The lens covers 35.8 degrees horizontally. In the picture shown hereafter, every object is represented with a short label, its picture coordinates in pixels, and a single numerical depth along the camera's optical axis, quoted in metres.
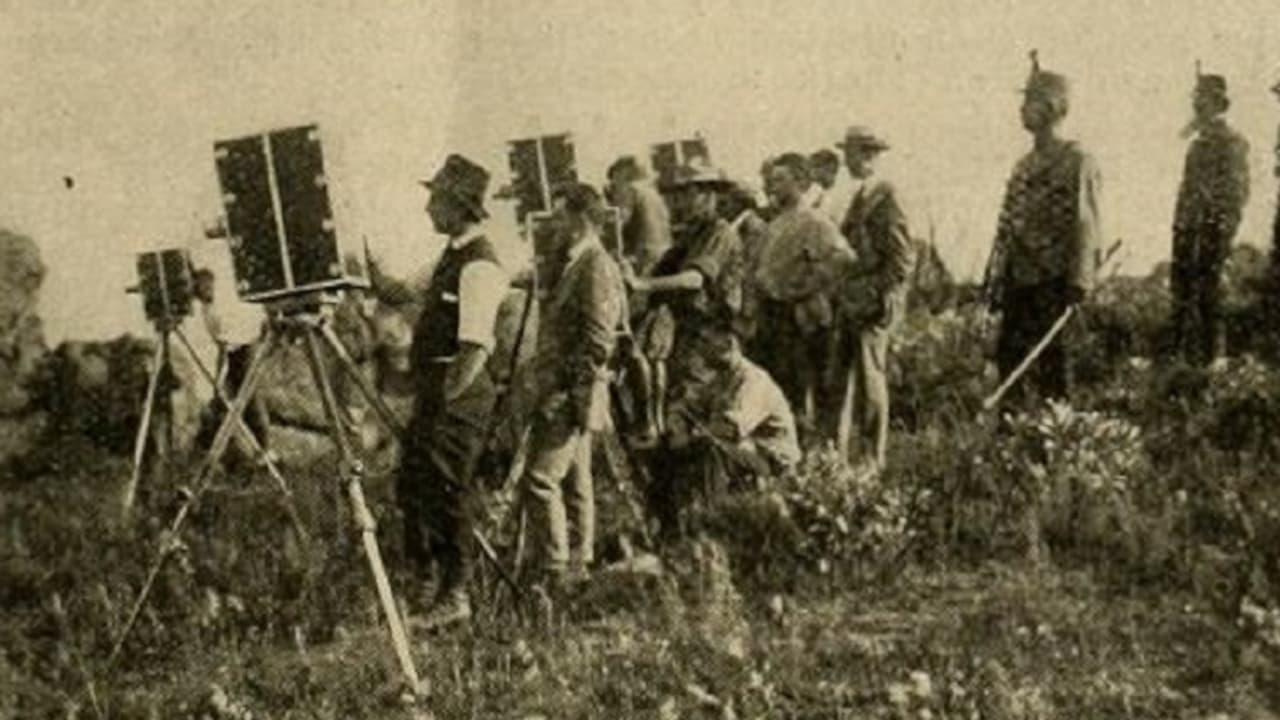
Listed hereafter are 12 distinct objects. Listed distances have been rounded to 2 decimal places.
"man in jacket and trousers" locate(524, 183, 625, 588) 6.93
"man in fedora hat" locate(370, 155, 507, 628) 6.71
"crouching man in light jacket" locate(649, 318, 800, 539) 7.81
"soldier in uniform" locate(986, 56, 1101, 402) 7.98
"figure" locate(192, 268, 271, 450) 9.44
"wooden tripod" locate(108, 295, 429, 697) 5.91
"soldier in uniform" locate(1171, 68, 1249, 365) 9.05
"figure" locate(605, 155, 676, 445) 9.61
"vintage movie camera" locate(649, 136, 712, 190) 9.08
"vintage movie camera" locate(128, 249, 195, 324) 8.92
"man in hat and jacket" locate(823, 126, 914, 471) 8.59
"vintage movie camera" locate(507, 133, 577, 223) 8.44
